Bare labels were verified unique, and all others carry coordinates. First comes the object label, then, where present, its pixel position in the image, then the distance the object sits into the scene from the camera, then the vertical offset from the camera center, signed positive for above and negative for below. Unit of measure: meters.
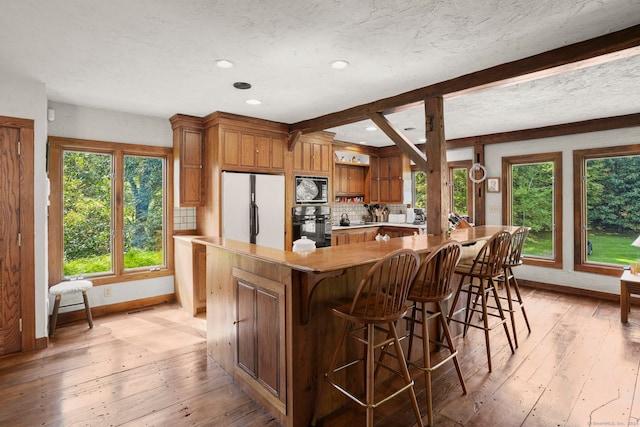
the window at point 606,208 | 4.74 +0.06
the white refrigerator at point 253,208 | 4.36 +0.08
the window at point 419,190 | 7.17 +0.48
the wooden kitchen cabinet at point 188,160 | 4.49 +0.73
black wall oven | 5.23 -0.15
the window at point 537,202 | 5.25 +0.17
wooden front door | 3.11 -0.25
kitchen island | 2.04 -0.67
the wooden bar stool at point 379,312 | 1.86 -0.57
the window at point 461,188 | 6.21 +0.46
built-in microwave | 5.28 +0.39
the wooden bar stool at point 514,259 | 3.23 -0.46
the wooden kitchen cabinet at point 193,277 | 4.24 -0.77
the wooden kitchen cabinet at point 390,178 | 6.85 +0.73
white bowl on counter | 2.48 -0.23
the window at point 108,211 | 4.01 +0.06
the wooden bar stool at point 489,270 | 2.84 -0.50
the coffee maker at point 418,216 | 6.80 -0.06
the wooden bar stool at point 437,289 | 2.17 -0.53
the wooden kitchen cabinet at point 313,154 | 5.27 +0.95
